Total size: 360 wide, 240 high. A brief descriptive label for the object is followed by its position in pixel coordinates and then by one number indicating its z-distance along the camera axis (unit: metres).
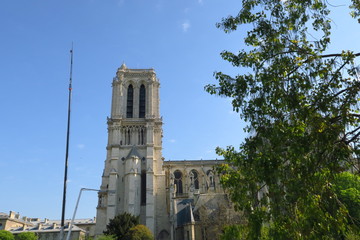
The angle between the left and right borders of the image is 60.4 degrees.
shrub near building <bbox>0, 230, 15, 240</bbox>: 49.33
